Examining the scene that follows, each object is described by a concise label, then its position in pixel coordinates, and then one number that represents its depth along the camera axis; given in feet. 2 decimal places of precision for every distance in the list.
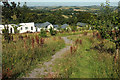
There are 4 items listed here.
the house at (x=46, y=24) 189.64
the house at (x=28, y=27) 130.58
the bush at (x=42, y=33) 59.52
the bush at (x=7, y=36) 35.73
